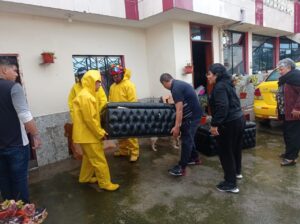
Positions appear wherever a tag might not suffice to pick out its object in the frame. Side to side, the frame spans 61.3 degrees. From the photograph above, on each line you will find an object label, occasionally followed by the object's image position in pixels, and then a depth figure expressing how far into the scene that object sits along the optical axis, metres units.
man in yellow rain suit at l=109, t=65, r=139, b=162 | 4.72
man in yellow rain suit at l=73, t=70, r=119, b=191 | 3.39
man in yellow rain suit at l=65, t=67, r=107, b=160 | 4.05
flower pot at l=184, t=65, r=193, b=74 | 6.27
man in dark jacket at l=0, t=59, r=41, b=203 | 2.61
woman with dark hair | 3.12
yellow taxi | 5.95
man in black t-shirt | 3.70
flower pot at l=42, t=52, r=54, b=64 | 4.63
